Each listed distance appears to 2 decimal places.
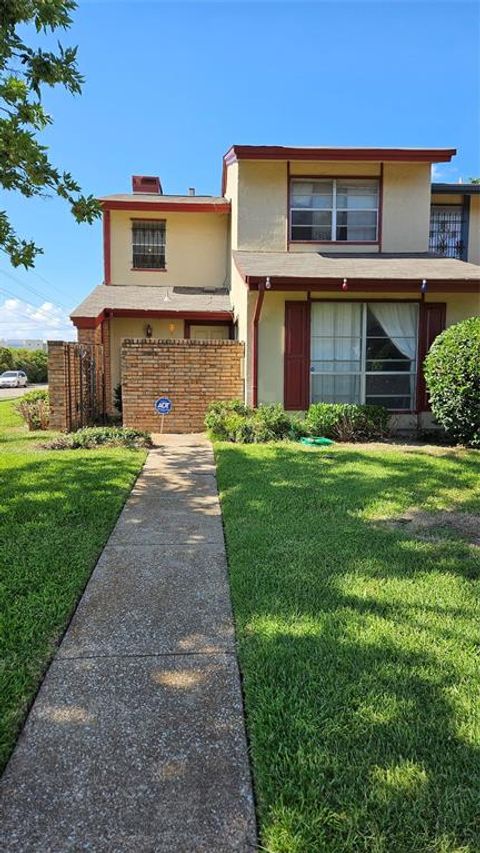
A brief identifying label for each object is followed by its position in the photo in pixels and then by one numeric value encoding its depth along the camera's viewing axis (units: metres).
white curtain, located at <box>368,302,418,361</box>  11.48
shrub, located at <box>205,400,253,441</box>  10.48
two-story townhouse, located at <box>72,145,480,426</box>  11.29
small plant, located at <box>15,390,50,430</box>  12.30
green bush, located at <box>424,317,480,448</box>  9.25
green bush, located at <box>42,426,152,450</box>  9.53
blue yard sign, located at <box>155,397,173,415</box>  10.80
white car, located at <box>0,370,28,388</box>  40.19
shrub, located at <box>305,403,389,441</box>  10.53
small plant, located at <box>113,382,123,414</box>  14.48
